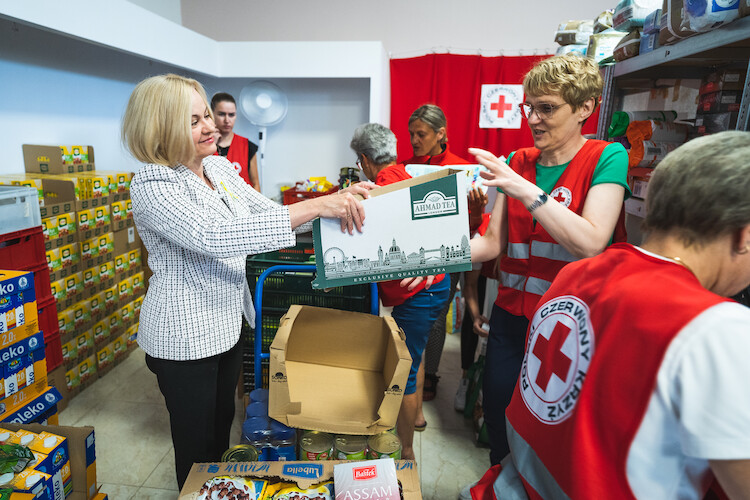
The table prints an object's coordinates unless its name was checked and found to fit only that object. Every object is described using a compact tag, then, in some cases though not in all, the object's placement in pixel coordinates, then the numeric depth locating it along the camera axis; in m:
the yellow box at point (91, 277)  2.94
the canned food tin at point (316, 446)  1.59
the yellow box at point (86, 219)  2.84
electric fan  4.42
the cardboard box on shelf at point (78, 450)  1.66
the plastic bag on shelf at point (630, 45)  1.84
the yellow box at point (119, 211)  3.15
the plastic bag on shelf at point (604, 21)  2.41
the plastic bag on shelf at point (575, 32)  2.77
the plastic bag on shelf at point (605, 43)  2.22
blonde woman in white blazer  1.34
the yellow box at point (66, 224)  2.68
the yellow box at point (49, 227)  2.58
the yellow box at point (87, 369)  2.93
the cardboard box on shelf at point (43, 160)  3.00
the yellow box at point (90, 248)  2.91
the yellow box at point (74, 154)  3.01
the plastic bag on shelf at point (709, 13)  1.17
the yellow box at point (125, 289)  3.30
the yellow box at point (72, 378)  2.81
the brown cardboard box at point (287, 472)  1.33
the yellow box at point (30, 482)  1.38
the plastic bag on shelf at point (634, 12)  1.89
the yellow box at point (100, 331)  3.06
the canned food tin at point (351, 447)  1.58
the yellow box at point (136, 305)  3.49
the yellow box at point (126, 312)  3.35
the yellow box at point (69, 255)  2.73
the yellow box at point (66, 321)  2.74
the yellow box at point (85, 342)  2.90
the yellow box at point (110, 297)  3.15
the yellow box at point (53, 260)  2.62
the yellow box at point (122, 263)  3.26
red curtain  4.84
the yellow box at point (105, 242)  3.06
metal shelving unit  1.19
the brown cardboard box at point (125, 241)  3.22
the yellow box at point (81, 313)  2.87
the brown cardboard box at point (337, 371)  1.47
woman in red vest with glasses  1.36
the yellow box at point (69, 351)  2.78
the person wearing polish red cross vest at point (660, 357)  0.59
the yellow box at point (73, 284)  2.79
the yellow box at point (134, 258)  3.40
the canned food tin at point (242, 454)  1.58
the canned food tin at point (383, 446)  1.59
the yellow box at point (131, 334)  3.44
